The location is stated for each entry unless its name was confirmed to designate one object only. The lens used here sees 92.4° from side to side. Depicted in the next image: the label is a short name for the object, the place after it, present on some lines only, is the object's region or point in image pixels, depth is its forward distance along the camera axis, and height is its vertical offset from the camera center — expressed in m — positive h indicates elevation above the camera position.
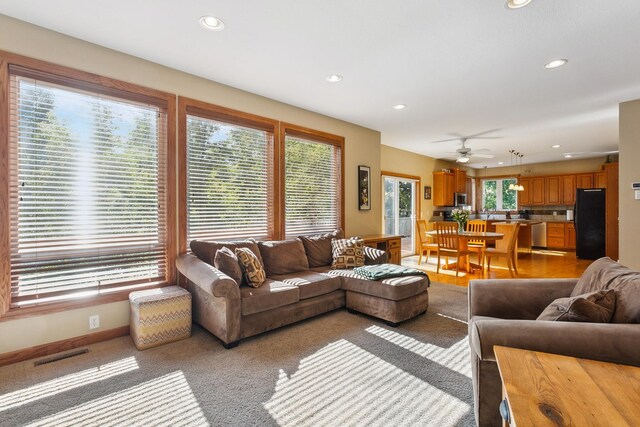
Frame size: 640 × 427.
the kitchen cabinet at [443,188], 8.46 +0.63
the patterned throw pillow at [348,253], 3.99 -0.55
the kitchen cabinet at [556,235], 8.58 -0.71
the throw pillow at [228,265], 2.99 -0.51
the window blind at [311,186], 4.45 +0.40
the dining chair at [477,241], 5.70 -0.59
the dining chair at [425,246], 6.32 -0.73
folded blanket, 3.35 -0.68
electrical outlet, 2.77 -0.98
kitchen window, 9.91 +0.51
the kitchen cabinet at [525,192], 9.30 +0.55
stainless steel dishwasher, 8.88 -0.73
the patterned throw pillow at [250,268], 3.09 -0.58
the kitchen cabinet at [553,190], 8.76 +0.57
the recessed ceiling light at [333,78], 3.41 +1.52
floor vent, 2.43 -1.17
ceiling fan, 6.10 +1.42
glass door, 7.37 +0.05
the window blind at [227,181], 3.47 +0.39
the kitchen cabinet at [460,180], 8.88 +0.92
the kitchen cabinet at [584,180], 8.26 +0.80
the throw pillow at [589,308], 1.46 -0.48
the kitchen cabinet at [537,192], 9.05 +0.54
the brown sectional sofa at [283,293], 2.67 -0.81
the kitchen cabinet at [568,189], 8.49 +0.58
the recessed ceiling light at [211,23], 2.40 +1.52
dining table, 5.31 -0.46
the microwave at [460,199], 8.89 +0.35
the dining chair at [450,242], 5.41 -0.56
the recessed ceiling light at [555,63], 3.01 +1.47
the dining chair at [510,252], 5.27 -0.75
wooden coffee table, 0.88 -0.60
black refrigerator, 6.99 -0.31
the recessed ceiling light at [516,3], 2.14 +1.46
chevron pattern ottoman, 2.64 -0.93
